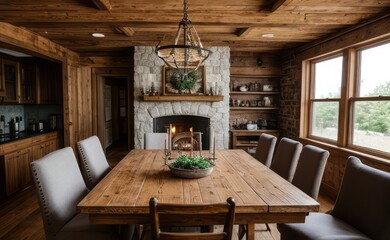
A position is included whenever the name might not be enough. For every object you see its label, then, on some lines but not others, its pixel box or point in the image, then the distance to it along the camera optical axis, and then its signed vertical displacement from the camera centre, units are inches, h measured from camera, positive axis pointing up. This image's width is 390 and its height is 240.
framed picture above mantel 197.6 +15.1
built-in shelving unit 216.8 +5.7
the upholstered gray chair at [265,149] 120.0 -21.0
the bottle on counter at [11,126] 179.6 -15.6
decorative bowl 83.0 -21.5
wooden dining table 62.3 -23.6
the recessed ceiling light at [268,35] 163.6 +42.3
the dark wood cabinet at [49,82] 200.2 +15.6
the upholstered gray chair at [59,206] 70.3 -28.5
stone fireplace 199.3 +0.3
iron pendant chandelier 82.4 +16.8
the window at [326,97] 161.0 +4.1
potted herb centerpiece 83.4 -20.3
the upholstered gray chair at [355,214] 66.4 -29.4
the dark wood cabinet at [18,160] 138.0 -32.0
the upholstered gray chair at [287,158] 101.9 -21.7
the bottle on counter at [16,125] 183.5 -15.4
